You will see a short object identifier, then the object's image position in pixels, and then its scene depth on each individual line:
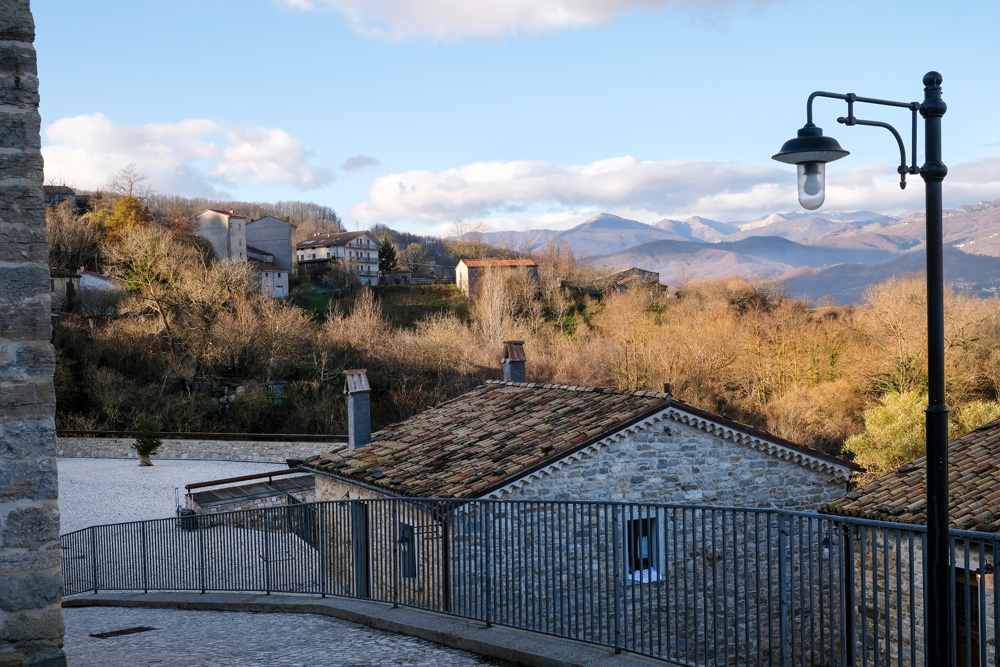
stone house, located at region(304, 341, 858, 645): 13.89
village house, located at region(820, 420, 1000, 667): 9.73
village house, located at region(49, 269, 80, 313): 49.94
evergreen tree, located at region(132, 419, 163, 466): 33.94
